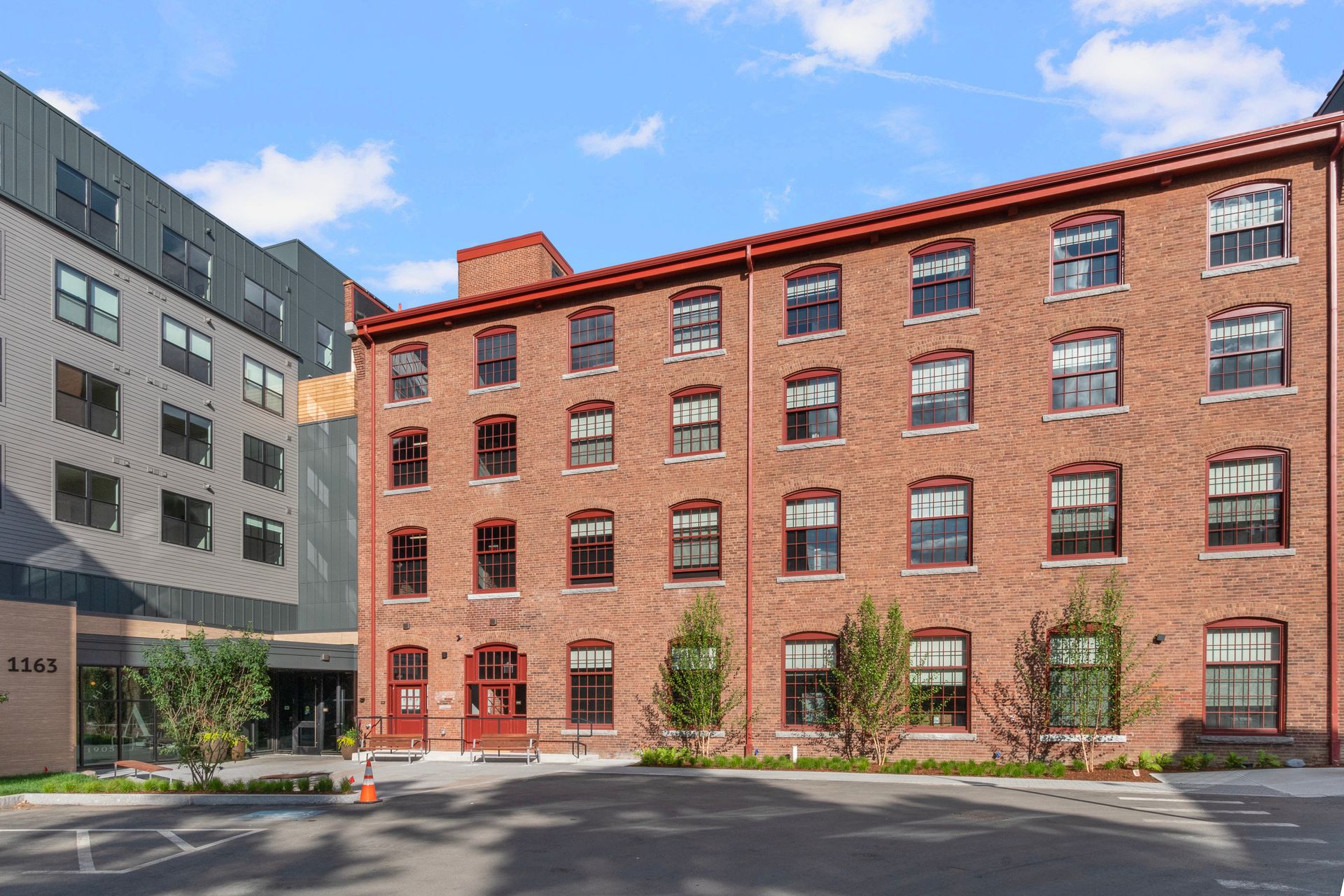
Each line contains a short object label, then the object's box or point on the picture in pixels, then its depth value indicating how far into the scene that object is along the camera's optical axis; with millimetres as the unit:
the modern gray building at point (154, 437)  28156
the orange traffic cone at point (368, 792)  17203
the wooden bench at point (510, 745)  25484
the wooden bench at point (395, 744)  26578
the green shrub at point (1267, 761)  19547
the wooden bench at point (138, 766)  22672
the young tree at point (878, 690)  22672
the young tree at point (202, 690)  18453
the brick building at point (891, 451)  20672
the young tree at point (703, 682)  24375
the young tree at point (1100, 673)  20891
